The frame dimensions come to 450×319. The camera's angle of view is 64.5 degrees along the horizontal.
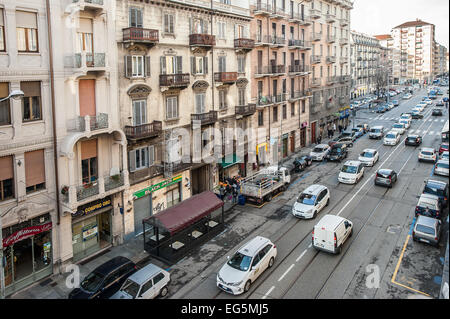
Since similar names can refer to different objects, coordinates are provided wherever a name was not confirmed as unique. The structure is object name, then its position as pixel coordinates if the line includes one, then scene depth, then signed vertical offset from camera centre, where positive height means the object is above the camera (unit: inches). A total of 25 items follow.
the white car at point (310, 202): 1123.9 -294.1
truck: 1262.3 -264.1
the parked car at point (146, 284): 700.7 -343.7
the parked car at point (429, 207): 1028.7 -284.1
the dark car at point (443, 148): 1714.8 -191.8
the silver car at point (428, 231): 902.4 -310.3
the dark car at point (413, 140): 1999.3 -171.5
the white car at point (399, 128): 2281.6 -119.3
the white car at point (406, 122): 2513.0 -88.6
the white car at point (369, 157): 1670.8 -221.5
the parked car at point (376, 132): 2246.6 -143.2
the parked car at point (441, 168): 1431.2 -239.9
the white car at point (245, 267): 744.3 -336.6
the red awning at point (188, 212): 901.1 -263.5
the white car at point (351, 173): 1428.4 -252.1
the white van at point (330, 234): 869.2 -305.1
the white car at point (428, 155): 1675.7 -216.0
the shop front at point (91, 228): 909.2 -301.8
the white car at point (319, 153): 1803.6 -213.1
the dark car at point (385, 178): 1362.0 -259.4
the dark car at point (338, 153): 1791.3 -213.6
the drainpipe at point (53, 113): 791.7 +5.4
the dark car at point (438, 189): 1144.2 -265.1
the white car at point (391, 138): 2054.6 -164.2
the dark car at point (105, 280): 732.0 -349.6
